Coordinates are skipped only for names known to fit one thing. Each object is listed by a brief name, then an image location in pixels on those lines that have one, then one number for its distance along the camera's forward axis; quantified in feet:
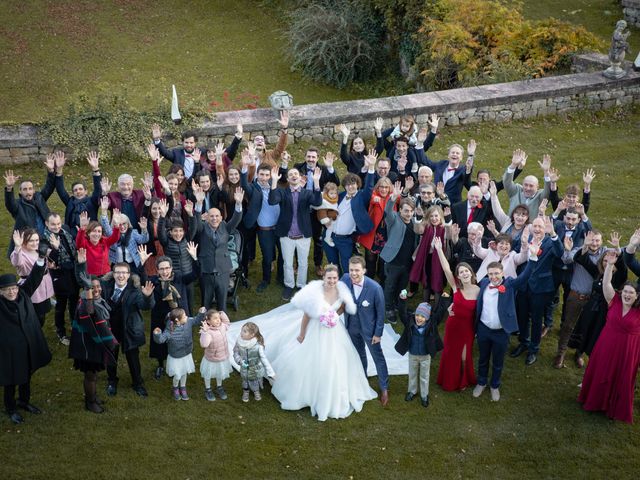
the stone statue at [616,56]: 50.67
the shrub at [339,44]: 58.54
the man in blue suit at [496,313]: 27.12
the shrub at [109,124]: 41.93
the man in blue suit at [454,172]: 34.86
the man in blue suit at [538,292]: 28.40
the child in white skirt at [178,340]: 26.89
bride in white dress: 27.02
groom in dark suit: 27.09
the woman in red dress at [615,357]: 26.14
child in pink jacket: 26.96
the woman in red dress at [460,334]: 27.58
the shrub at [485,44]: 52.60
